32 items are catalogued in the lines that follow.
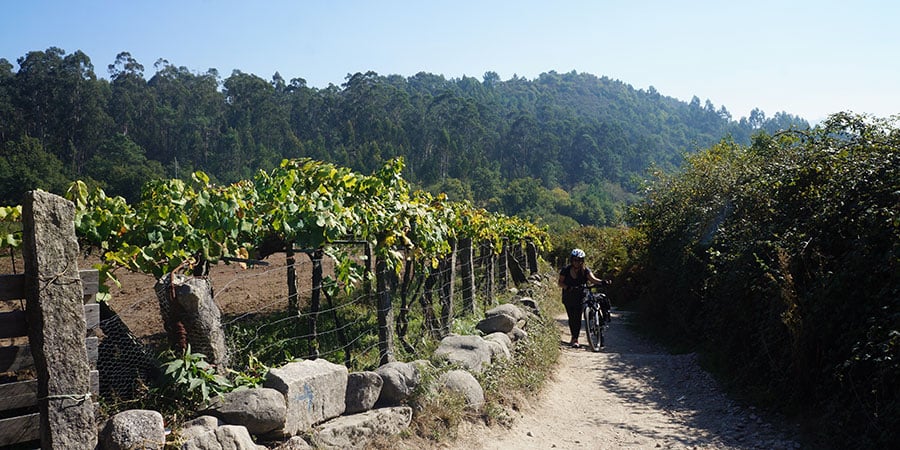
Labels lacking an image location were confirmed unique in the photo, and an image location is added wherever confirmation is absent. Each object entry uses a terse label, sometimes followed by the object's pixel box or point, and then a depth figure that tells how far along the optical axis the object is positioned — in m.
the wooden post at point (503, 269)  14.42
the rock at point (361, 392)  5.44
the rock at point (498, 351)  7.90
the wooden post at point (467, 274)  10.30
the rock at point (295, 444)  4.59
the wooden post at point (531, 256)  18.17
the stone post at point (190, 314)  4.32
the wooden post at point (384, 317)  6.47
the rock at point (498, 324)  9.15
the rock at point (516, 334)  9.25
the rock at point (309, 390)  4.70
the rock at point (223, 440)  3.89
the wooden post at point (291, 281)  6.35
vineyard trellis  4.48
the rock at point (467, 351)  7.16
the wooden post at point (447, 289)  8.97
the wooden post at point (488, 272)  11.92
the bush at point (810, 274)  5.45
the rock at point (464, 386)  6.41
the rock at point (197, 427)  3.90
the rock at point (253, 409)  4.31
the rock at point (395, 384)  5.72
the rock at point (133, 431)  3.58
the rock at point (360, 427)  4.94
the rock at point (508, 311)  9.80
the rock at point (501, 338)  8.49
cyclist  10.66
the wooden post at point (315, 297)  6.06
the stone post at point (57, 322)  3.38
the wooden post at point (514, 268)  15.66
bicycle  10.79
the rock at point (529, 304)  11.81
